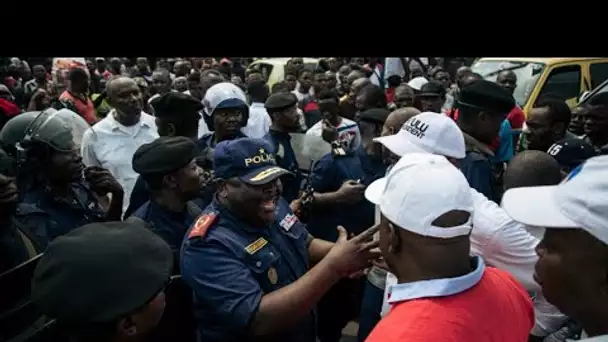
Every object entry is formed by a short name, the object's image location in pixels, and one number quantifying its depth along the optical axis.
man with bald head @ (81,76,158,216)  4.67
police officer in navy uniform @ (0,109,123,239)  3.13
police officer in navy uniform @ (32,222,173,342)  1.49
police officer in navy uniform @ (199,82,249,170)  4.62
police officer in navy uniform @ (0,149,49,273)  2.50
